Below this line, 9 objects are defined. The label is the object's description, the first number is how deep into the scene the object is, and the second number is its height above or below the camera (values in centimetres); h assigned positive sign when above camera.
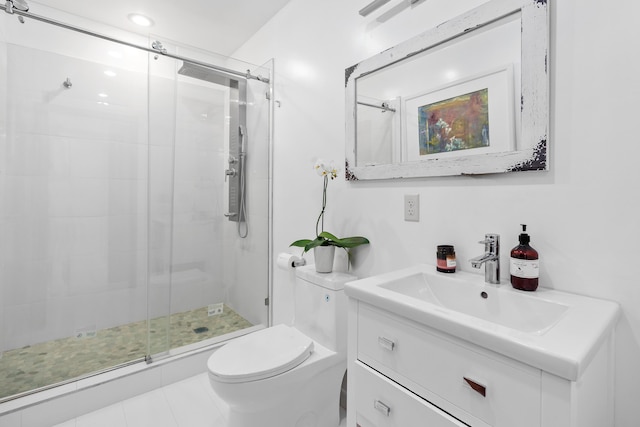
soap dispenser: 96 -16
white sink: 62 -26
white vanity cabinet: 63 -41
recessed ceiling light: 234 +147
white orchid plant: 156 -13
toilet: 126 -64
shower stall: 192 +9
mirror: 101 +45
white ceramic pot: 160 -23
